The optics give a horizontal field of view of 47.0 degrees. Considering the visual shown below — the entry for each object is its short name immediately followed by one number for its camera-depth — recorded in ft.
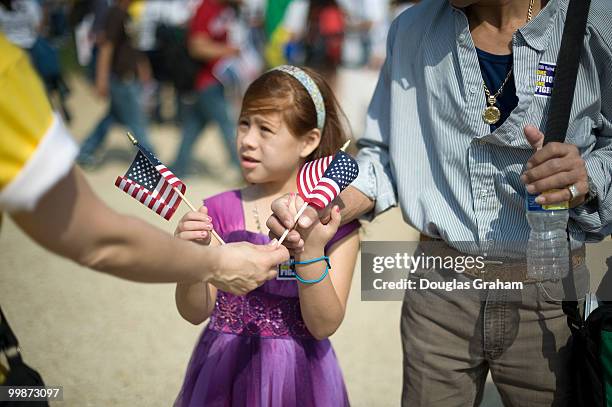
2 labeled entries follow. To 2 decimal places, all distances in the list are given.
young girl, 8.73
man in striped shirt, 7.52
